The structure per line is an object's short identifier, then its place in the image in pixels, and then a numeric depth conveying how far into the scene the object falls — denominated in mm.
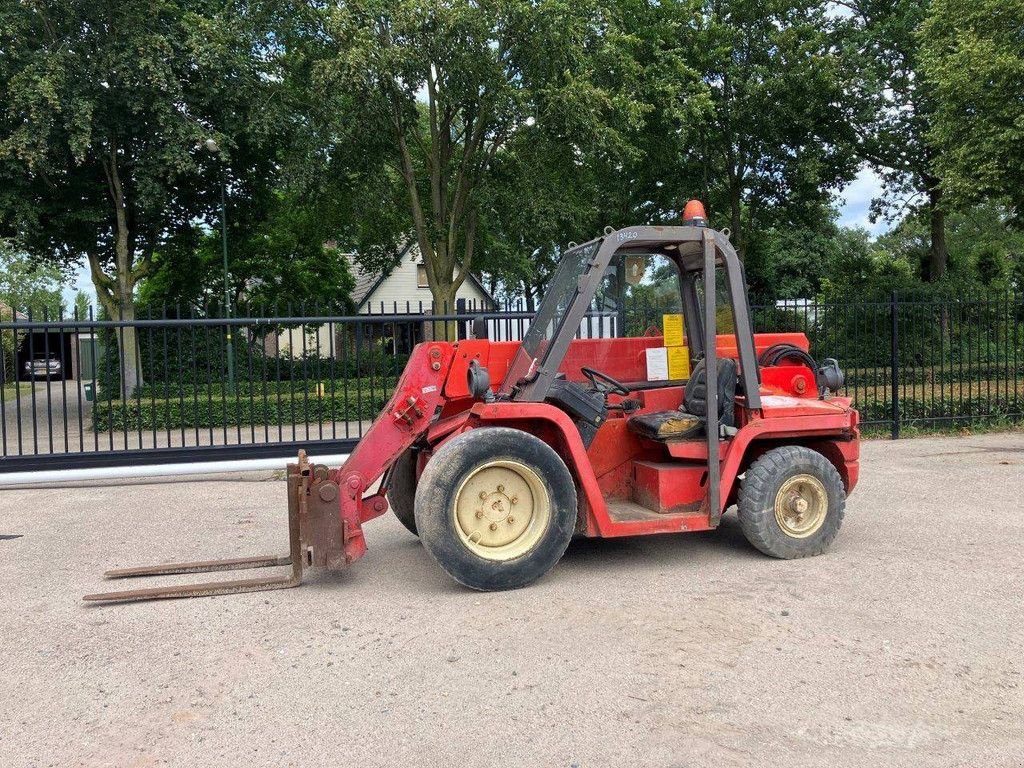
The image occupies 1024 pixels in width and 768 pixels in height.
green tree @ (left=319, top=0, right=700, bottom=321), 16750
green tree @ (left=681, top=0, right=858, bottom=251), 22562
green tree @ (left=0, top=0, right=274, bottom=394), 17297
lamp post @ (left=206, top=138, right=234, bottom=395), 10578
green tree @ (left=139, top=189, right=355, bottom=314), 24219
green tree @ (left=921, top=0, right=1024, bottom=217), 15891
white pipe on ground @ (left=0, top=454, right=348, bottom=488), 9078
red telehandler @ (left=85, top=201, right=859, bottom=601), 5086
